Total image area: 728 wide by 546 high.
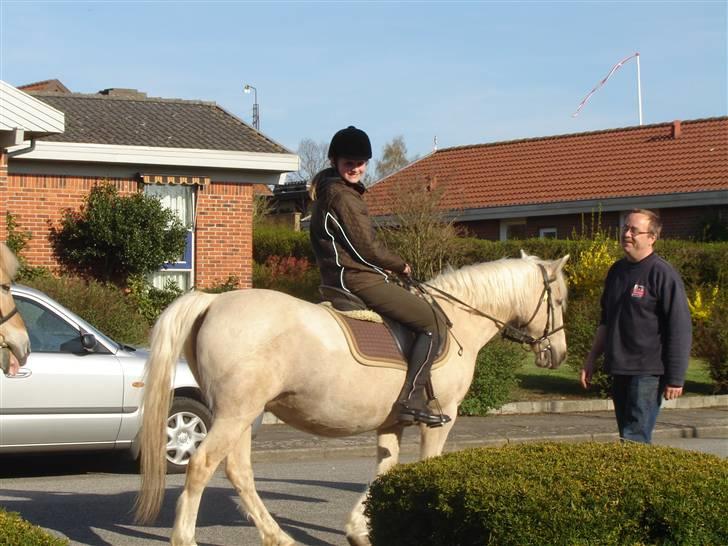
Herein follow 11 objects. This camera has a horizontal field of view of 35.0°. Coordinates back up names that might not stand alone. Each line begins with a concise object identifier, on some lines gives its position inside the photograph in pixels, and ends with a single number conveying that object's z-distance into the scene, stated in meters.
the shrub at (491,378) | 15.98
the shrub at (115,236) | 22.34
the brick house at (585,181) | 32.66
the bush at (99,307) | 17.39
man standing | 7.33
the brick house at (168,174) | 22.38
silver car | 10.65
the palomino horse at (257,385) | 6.98
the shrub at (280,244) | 34.81
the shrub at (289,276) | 28.88
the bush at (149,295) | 22.62
